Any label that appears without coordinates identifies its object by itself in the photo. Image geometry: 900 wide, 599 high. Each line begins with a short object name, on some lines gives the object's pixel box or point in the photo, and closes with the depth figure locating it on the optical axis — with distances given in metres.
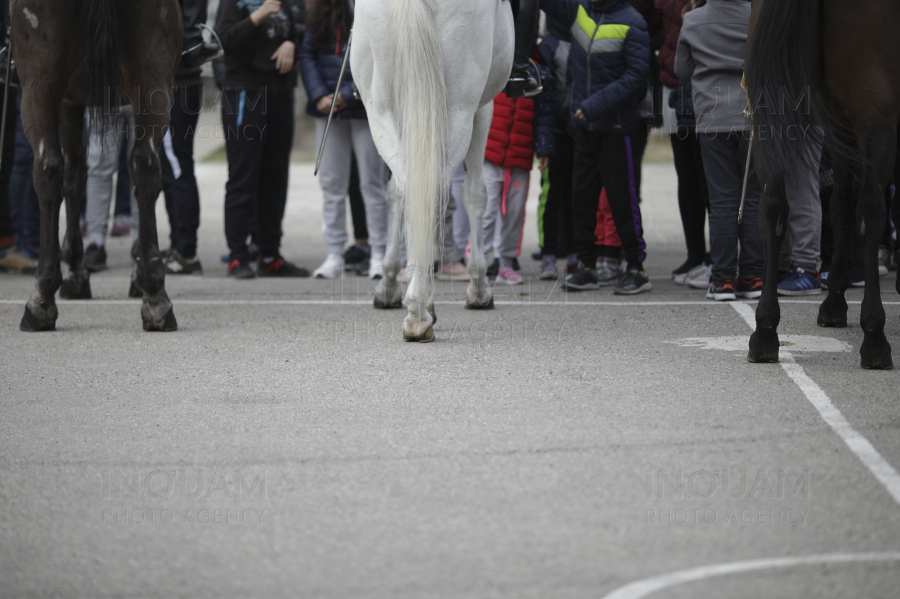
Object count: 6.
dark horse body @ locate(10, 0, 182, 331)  12.37
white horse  11.48
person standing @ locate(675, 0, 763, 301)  15.34
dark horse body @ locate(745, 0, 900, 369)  10.22
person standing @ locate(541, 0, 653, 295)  16.22
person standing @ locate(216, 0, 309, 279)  18.45
